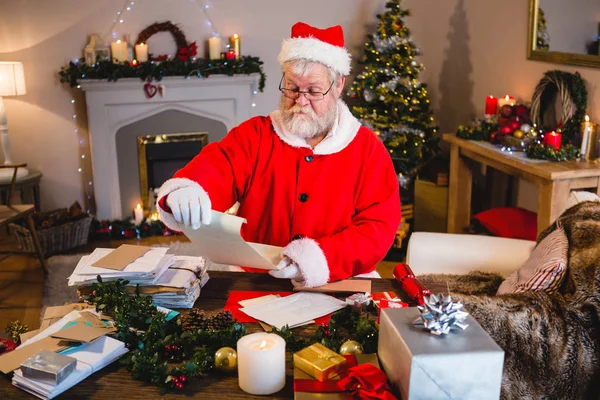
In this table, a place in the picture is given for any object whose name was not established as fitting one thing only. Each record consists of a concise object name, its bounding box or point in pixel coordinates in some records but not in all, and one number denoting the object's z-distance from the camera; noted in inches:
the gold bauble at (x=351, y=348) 55.2
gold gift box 50.3
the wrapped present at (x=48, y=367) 50.1
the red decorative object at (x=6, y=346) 59.5
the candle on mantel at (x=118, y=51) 183.0
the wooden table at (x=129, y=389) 50.4
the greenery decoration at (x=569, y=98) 133.0
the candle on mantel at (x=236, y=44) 194.9
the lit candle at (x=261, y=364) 49.3
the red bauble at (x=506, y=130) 145.4
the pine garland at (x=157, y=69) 180.2
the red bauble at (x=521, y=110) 147.9
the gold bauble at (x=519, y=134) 141.0
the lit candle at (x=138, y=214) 194.7
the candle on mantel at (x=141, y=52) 186.9
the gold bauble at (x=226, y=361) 53.5
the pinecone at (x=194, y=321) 61.5
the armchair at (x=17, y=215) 146.9
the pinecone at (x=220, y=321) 60.9
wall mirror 129.8
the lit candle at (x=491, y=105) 159.2
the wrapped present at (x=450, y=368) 43.6
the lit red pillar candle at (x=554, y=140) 129.6
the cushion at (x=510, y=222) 136.1
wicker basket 164.6
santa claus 83.6
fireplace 187.3
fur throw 62.9
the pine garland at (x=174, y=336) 52.6
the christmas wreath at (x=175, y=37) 189.5
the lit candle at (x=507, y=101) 155.0
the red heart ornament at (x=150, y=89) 186.7
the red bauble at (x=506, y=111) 148.3
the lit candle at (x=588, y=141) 126.7
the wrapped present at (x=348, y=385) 47.3
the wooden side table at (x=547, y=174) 119.3
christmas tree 178.1
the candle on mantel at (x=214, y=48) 191.2
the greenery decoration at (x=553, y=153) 127.0
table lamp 168.6
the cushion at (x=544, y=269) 75.9
